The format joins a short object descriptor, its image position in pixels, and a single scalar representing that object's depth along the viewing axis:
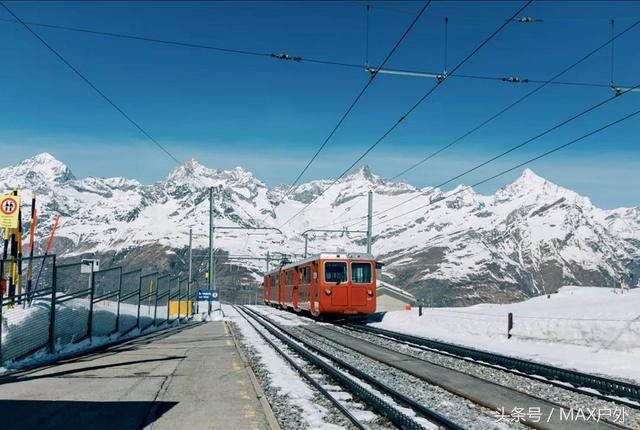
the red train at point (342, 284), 29.22
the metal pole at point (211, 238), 43.39
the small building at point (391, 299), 92.88
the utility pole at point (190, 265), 50.78
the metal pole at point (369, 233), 33.58
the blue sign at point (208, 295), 42.38
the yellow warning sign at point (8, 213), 17.19
